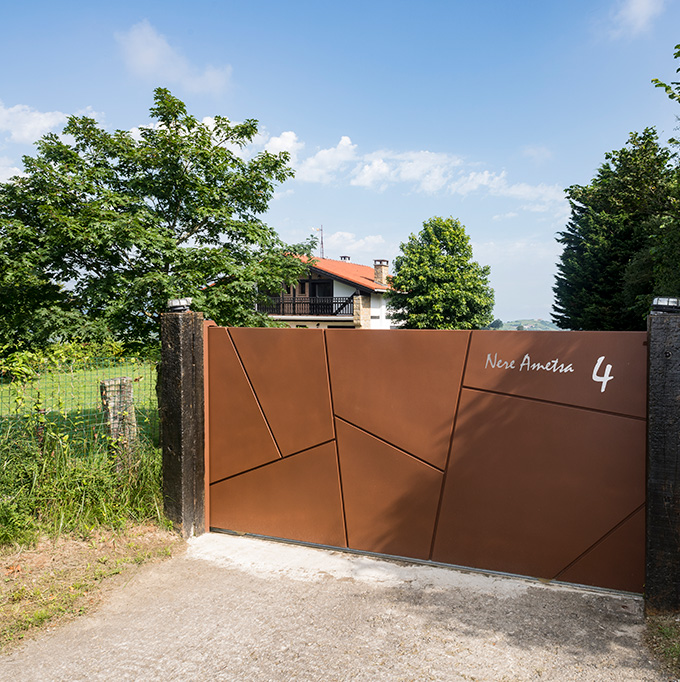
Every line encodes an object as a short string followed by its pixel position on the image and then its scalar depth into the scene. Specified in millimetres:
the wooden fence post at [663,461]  3193
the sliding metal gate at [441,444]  3529
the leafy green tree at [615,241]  14359
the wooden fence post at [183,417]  4504
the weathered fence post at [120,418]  4758
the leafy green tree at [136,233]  6945
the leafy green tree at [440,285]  30094
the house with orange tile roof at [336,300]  31406
